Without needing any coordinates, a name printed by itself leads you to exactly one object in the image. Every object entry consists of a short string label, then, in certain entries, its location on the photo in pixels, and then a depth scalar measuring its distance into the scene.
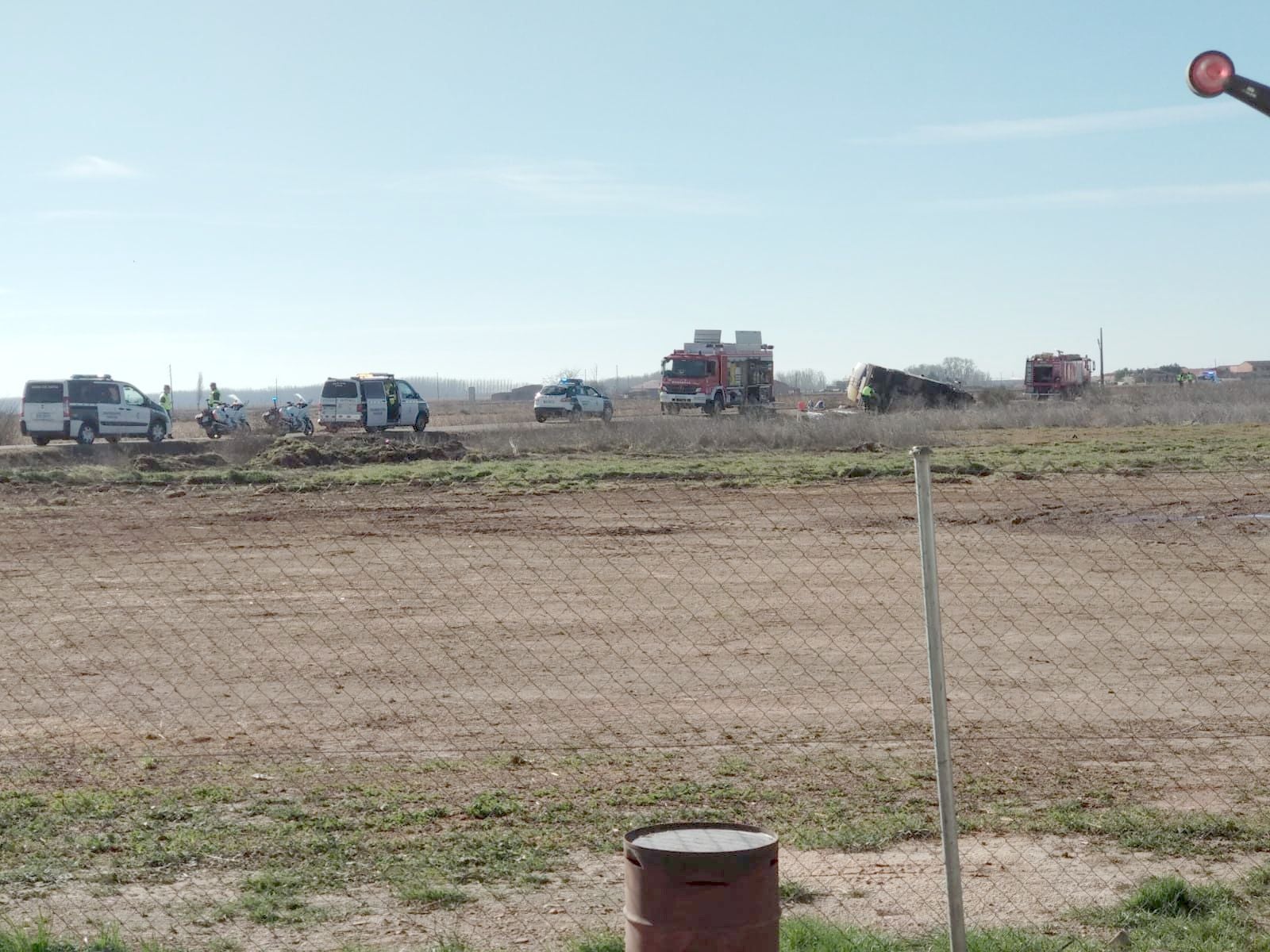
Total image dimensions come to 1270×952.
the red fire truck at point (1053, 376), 68.31
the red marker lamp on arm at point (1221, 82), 4.41
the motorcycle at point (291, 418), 47.00
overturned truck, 57.00
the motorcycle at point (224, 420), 46.19
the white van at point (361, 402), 44.78
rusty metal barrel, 3.99
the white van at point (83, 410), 38.06
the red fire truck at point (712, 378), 56.72
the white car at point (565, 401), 55.19
